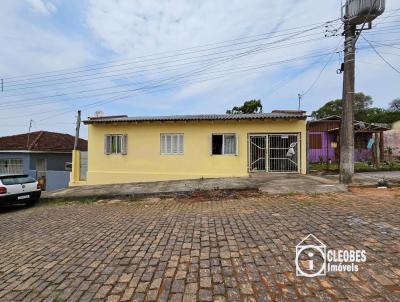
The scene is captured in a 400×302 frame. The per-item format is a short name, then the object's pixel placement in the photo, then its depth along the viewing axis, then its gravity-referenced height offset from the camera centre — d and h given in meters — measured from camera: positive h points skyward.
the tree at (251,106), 30.64 +5.43
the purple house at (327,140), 22.78 +1.46
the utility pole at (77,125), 17.19 +1.89
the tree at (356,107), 46.12 +8.30
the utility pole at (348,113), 10.80 +1.67
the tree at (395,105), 51.75 +9.61
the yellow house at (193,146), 14.48 +0.61
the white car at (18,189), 11.04 -1.25
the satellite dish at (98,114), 17.03 +2.53
